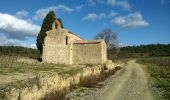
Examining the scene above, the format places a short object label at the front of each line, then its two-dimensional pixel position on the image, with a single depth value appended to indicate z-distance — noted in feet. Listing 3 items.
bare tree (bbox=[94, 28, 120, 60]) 118.57
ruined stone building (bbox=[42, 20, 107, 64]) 71.63
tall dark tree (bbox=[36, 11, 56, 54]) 90.12
